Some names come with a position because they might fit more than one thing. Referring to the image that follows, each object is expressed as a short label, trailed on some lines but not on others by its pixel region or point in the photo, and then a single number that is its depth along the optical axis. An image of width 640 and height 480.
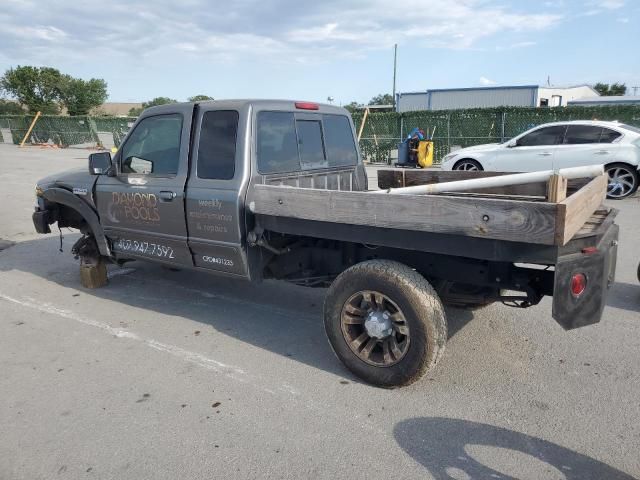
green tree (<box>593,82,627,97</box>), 73.31
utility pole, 55.78
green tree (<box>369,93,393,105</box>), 90.72
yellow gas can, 16.52
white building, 36.06
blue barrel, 16.72
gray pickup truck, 2.94
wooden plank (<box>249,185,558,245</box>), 2.74
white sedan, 10.78
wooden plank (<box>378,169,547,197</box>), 4.43
